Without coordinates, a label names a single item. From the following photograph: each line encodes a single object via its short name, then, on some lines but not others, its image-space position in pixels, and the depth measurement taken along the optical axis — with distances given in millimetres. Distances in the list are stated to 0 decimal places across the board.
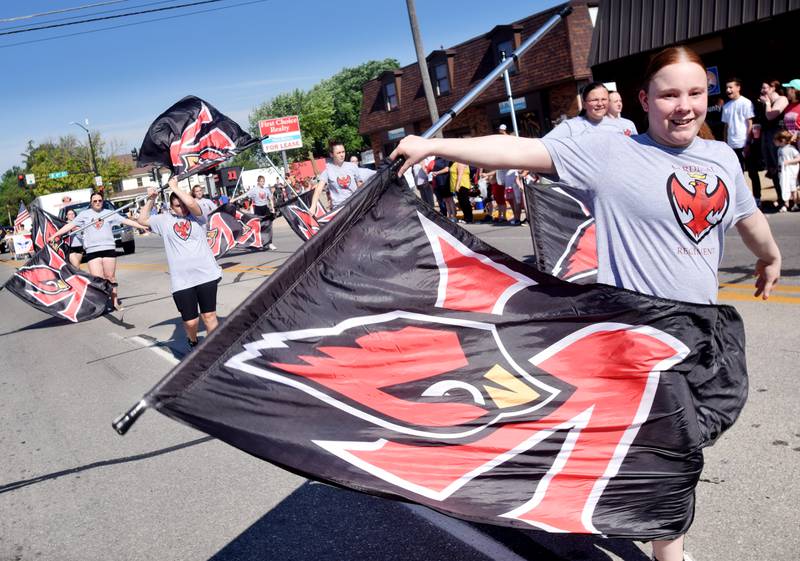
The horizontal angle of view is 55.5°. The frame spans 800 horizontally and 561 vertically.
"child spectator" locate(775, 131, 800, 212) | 11820
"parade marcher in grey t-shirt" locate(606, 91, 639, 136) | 7834
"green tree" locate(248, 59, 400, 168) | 76438
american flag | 17438
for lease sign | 40472
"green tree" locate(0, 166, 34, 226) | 90688
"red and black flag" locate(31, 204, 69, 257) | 13211
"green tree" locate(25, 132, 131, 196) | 70500
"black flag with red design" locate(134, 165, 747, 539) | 2635
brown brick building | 29234
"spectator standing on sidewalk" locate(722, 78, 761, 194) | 12559
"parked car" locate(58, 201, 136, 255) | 28750
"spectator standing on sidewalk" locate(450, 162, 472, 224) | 18297
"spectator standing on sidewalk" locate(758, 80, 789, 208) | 12188
